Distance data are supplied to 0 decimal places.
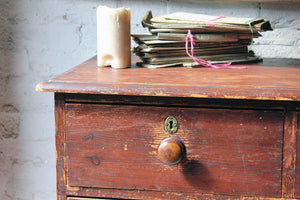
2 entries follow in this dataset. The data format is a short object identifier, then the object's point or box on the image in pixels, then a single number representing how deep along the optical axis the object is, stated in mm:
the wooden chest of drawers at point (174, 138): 1122
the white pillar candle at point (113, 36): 1255
